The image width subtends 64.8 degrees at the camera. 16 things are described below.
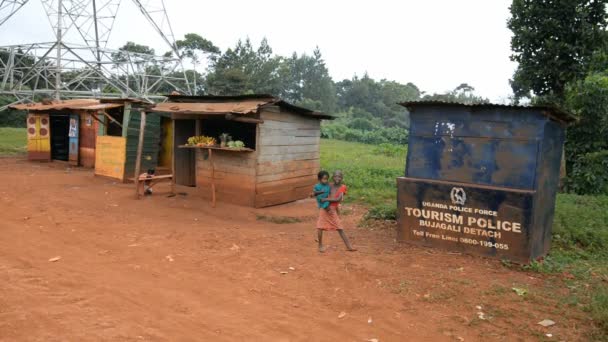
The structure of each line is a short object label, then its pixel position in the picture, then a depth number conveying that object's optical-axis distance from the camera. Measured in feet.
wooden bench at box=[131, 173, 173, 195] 35.99
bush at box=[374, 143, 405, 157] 82.01
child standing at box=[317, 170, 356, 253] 21.48
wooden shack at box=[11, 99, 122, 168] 53.67
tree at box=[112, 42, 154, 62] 156.97
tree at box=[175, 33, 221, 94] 158.20
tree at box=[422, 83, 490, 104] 186.74
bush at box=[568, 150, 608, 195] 41.98
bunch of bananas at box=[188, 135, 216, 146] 34.31
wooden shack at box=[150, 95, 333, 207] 32.78
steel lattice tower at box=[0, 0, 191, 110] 66.39
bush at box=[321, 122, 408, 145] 124.98
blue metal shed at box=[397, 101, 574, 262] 19.81
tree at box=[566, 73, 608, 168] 38.86
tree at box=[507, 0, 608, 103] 40.55
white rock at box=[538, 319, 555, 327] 14.29
